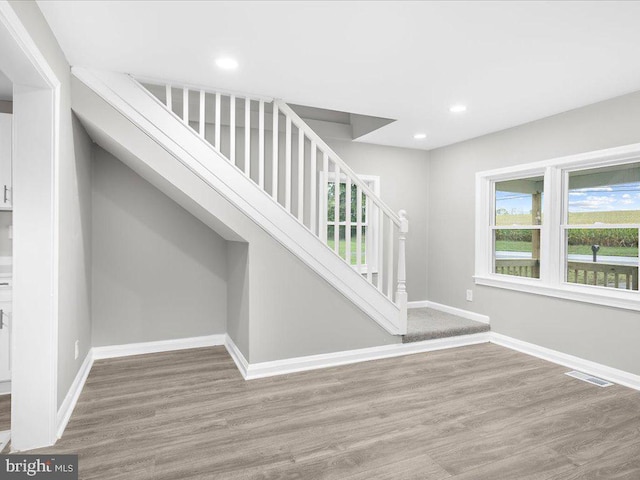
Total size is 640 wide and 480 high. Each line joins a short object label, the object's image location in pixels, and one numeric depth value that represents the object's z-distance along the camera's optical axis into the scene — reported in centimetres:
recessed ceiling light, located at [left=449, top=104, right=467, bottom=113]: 345
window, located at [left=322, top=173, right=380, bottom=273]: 458
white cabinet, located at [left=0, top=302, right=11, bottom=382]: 279
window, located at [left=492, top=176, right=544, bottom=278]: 403
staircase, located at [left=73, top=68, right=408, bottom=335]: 281
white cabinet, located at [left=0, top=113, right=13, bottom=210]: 294
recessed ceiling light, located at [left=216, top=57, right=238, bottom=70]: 260
